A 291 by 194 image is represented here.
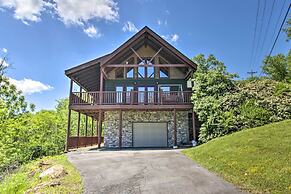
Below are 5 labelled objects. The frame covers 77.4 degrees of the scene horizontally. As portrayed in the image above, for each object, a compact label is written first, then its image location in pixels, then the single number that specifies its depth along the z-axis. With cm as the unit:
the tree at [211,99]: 1045
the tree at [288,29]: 1982
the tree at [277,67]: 2183
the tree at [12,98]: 1320
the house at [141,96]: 1291
